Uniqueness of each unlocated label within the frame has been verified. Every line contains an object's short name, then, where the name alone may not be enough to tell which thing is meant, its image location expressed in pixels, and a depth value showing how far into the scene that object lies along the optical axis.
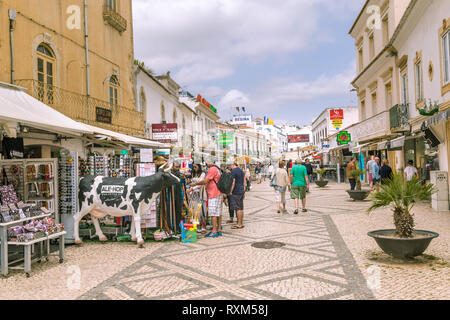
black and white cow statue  7.21
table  5.23
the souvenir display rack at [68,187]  7.45
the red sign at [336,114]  35.62
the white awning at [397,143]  14.19
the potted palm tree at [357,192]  14.00
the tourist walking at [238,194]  8.98
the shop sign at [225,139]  34.06
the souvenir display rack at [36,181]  6.98
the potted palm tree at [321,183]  22.27
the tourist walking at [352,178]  16.79
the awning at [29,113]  5.85
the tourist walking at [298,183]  11.25
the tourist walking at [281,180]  11.54
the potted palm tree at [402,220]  5.34
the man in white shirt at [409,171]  13.16
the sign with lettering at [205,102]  35.99
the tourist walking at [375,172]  16.06
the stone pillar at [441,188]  10.55
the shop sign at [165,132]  17.72
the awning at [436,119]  8.94
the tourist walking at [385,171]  14.21
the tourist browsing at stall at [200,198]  8.70
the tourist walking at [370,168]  16.55
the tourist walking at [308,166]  19.58
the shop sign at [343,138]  25.34
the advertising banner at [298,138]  85.94
